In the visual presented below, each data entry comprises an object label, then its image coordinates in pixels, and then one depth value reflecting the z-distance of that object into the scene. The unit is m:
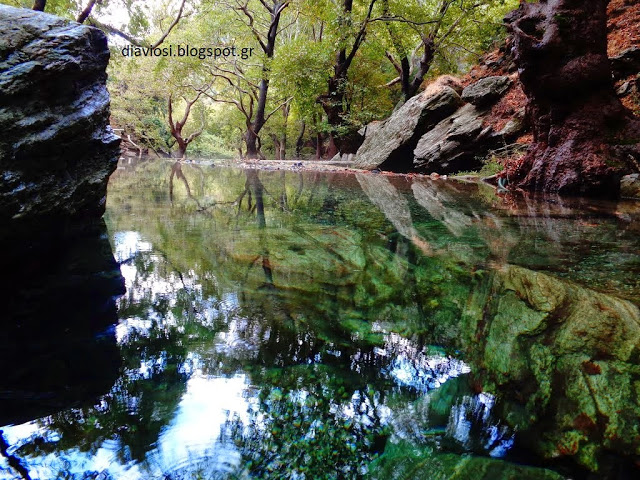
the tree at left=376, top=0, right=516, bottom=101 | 12.85
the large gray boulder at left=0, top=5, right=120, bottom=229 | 2.56
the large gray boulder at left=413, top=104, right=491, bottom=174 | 10.04
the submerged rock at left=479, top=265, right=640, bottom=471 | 1.25
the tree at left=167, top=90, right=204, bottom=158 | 22.92
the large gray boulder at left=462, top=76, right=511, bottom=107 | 10.28
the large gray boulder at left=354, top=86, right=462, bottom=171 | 11.31
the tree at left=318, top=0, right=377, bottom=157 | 14.16
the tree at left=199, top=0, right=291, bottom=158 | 17.02
